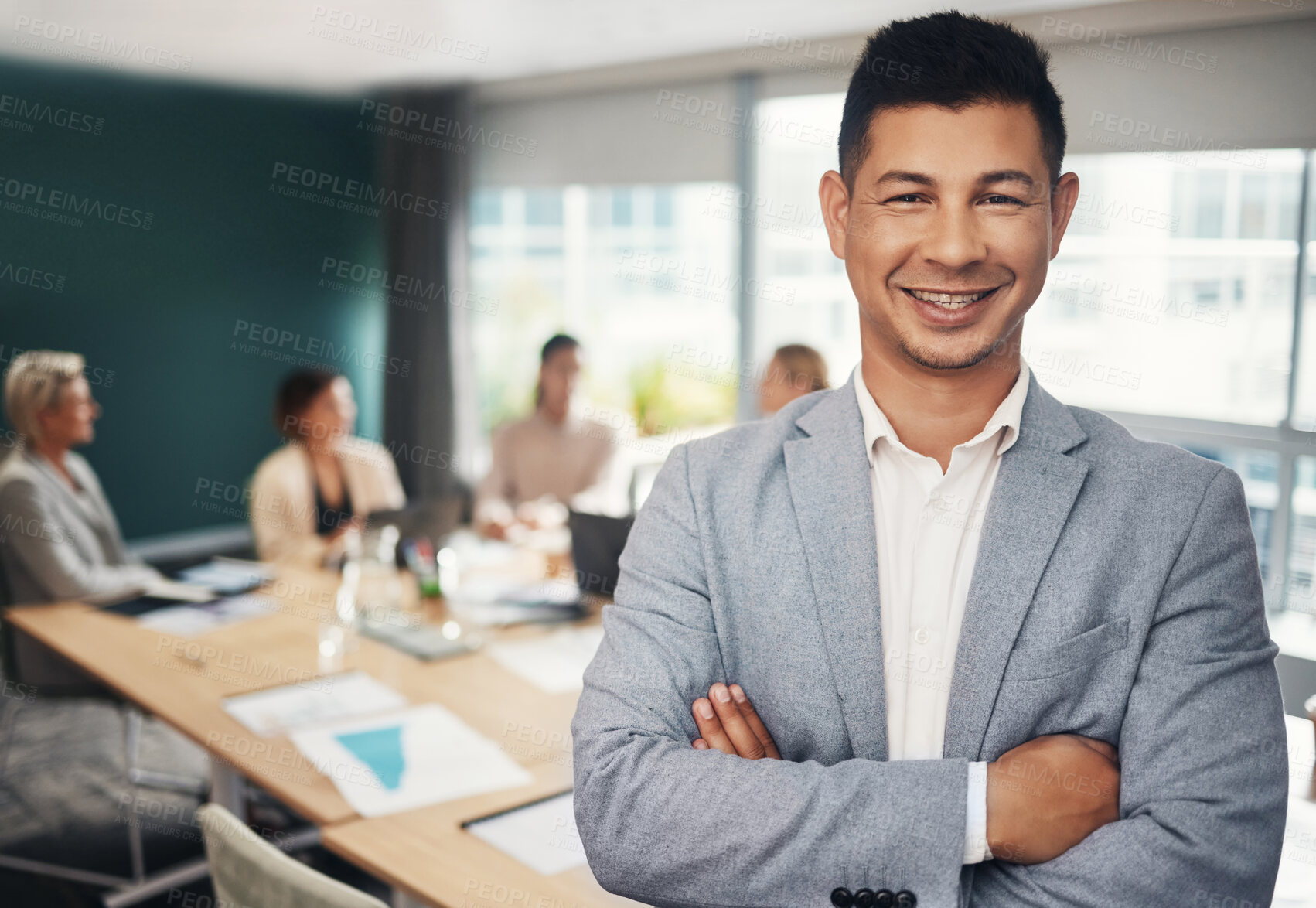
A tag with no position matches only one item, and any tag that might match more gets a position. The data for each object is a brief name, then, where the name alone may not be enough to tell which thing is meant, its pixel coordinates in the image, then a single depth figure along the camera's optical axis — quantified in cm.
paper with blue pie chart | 203
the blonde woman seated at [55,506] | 333
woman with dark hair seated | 405
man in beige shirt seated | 480
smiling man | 112
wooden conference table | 176
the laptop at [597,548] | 305
